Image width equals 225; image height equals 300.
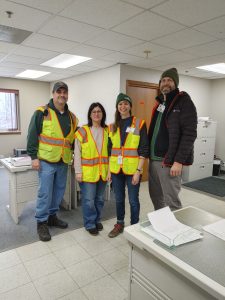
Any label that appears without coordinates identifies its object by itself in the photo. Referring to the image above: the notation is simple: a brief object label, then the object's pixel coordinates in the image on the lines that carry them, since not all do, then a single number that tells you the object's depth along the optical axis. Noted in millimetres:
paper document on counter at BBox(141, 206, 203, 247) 971
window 6148
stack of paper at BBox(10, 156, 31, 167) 2760
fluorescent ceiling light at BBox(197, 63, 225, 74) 4445
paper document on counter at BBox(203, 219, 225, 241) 1029
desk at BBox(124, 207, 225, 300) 770
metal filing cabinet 4863
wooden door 4377
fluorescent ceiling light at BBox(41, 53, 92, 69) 3950
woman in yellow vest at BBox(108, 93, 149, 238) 2221
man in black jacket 1778
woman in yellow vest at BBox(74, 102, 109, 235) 2361
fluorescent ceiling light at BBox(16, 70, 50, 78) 5309
